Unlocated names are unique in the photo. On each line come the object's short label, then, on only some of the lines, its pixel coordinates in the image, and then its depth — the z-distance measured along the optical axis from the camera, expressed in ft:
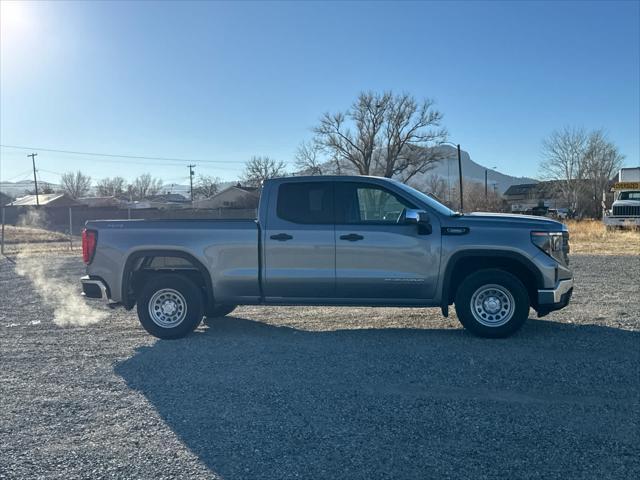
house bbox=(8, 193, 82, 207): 241.61
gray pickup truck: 22.04
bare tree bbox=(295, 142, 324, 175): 204.13
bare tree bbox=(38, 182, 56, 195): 325.87
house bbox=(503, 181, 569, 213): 230.68
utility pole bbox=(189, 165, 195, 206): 337.66
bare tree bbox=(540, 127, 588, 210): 215.72
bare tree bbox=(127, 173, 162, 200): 405.02
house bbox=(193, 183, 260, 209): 220.43
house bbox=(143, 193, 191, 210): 224.94
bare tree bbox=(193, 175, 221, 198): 357.61
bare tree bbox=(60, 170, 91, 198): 404.77
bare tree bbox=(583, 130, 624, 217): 213.66
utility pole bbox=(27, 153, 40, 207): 278.95
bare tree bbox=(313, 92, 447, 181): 204.33
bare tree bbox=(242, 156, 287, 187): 254.88
